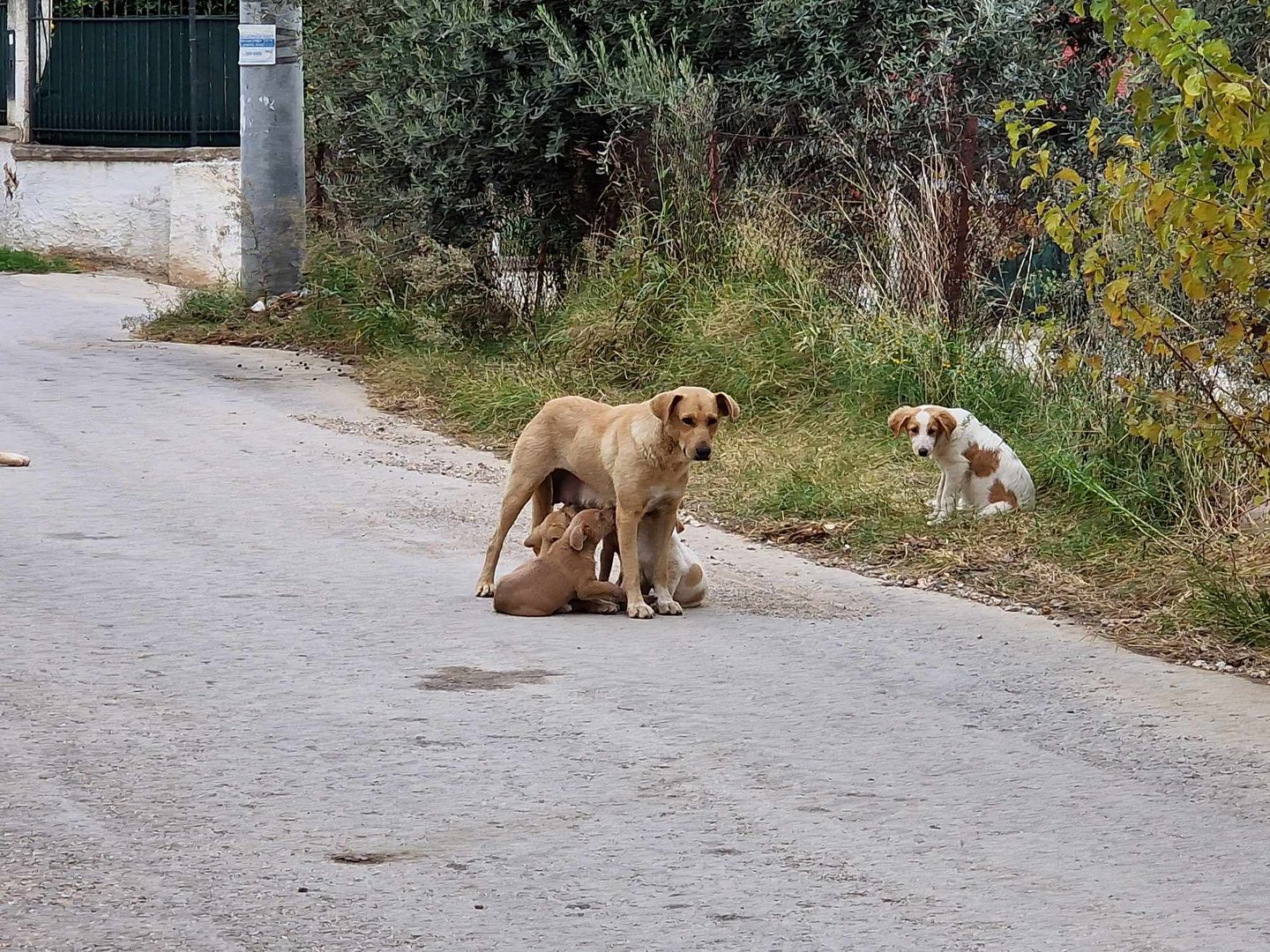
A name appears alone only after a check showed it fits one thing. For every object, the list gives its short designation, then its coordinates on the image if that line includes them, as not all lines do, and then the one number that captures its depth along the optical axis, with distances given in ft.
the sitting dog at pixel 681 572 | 48.80
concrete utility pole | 104.32
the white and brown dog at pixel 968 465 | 58.75
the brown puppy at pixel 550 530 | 49.06
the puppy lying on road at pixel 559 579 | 47.11
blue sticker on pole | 104.12
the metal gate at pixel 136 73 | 140.26
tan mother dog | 47.11
